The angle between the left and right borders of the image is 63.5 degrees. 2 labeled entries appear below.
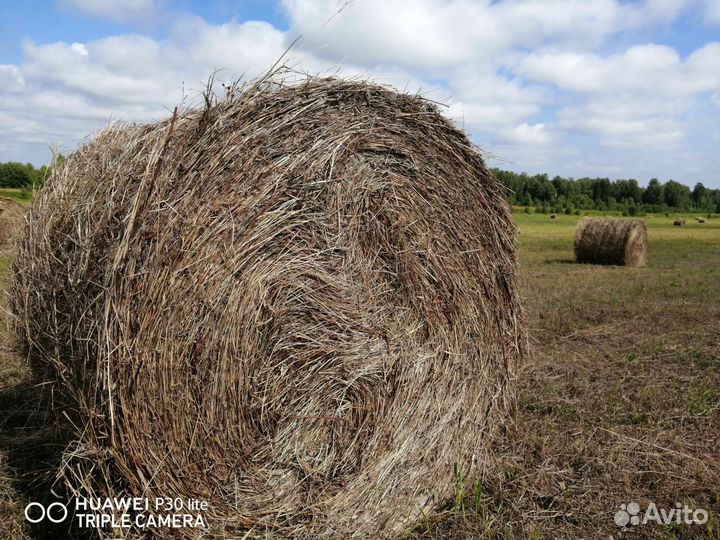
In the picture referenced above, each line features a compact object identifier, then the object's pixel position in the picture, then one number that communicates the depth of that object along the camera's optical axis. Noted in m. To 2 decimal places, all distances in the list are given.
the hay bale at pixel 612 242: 16.27
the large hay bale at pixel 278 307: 2.84
